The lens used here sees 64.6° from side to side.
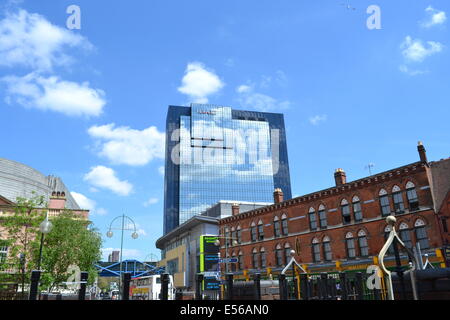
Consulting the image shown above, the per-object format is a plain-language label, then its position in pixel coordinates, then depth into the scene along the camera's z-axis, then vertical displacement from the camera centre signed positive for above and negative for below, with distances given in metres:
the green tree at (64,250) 32.28 +2.94
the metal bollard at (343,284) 15.98 -0.44
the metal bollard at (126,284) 9.55 -0.08
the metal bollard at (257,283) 14.53 -0.25
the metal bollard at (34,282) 7.78 +0.03
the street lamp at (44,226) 14.52 +2.22
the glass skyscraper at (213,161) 142.75 +46.39
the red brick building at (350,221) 31.84 +5.43
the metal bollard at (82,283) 9.32 -0.03
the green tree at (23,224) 31.02 +5.07
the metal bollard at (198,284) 12.61 -0.20
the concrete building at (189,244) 64.19 +6.82
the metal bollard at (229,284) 12.33 -0.21
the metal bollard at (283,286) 16.47 -0.45
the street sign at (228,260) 34.01 +1.63
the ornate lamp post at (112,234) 34.25 +4.29
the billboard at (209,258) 60.25 +3.28
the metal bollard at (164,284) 9.96 -0.12
